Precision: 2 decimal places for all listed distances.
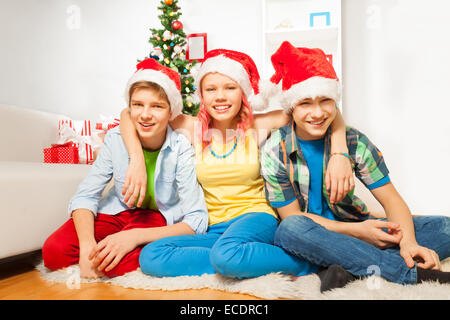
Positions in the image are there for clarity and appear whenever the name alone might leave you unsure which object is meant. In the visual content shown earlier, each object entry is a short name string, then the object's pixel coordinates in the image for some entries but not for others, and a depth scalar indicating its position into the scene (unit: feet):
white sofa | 3.30
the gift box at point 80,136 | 5.57
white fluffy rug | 2.46
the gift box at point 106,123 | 6.38
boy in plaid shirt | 2.73
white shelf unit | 6.90
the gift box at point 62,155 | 5.29
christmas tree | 7.49
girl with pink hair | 2.94
